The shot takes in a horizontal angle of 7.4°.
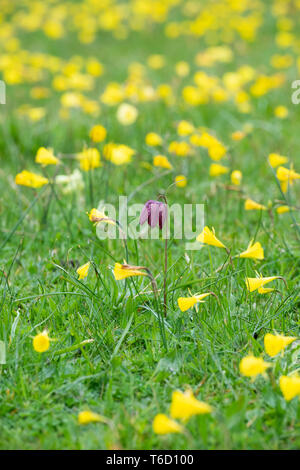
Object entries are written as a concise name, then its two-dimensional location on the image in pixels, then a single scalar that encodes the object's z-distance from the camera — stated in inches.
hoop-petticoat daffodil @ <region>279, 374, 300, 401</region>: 106.5
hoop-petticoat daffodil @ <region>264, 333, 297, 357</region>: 108.4
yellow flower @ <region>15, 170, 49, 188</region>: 119.2
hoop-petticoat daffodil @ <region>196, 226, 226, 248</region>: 112.6
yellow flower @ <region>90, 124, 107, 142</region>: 124.3
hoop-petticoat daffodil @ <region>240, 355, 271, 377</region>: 106.5
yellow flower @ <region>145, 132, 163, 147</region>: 127.0
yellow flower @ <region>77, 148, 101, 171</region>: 123.8
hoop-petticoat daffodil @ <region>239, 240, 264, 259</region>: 112.8
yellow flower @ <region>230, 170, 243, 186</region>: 121.4
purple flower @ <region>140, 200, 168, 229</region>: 112.6
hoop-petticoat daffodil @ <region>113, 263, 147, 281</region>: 110.4
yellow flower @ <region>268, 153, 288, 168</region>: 120.4
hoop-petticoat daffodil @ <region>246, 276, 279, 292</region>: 112.0
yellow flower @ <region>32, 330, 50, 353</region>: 108.9
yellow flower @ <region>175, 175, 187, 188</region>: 125.7
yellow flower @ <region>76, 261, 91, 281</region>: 112.3
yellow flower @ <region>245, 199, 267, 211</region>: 119.3
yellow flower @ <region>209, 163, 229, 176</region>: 123.1
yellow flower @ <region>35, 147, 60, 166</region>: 119.6
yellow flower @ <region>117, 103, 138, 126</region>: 135.8
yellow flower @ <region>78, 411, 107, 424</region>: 106.6
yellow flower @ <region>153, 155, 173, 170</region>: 122.0
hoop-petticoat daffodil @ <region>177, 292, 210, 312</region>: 110.7
